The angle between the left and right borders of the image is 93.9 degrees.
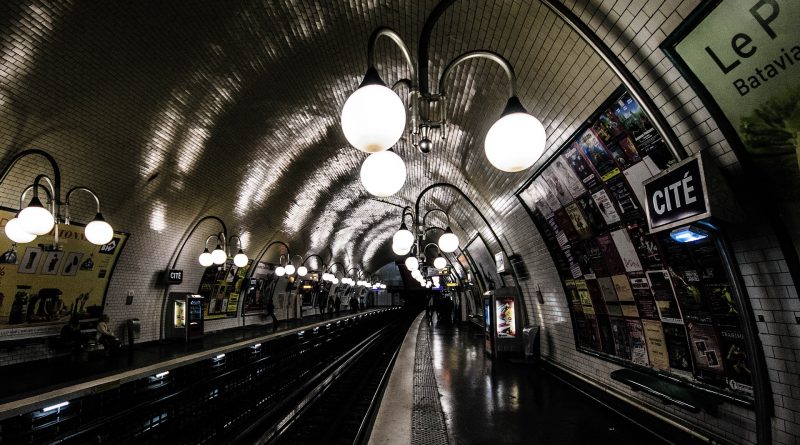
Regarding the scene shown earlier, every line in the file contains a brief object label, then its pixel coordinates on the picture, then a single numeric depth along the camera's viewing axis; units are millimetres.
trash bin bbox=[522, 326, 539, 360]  8852
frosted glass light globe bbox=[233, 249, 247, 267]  10828
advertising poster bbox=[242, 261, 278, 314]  17562
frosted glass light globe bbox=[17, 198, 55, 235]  4477
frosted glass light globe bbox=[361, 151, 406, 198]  2928
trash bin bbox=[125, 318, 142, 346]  10531
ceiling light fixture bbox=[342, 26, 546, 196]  1846
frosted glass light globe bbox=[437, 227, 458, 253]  5766
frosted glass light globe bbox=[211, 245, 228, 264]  10250
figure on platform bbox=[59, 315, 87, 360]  8688
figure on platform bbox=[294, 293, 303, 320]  23559
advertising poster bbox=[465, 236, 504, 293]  13180
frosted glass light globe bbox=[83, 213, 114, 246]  5826
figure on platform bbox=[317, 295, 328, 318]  29997
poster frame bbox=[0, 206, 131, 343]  9680
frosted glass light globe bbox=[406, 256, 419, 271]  7854
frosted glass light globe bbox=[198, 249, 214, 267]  10703
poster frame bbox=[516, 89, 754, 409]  3519
